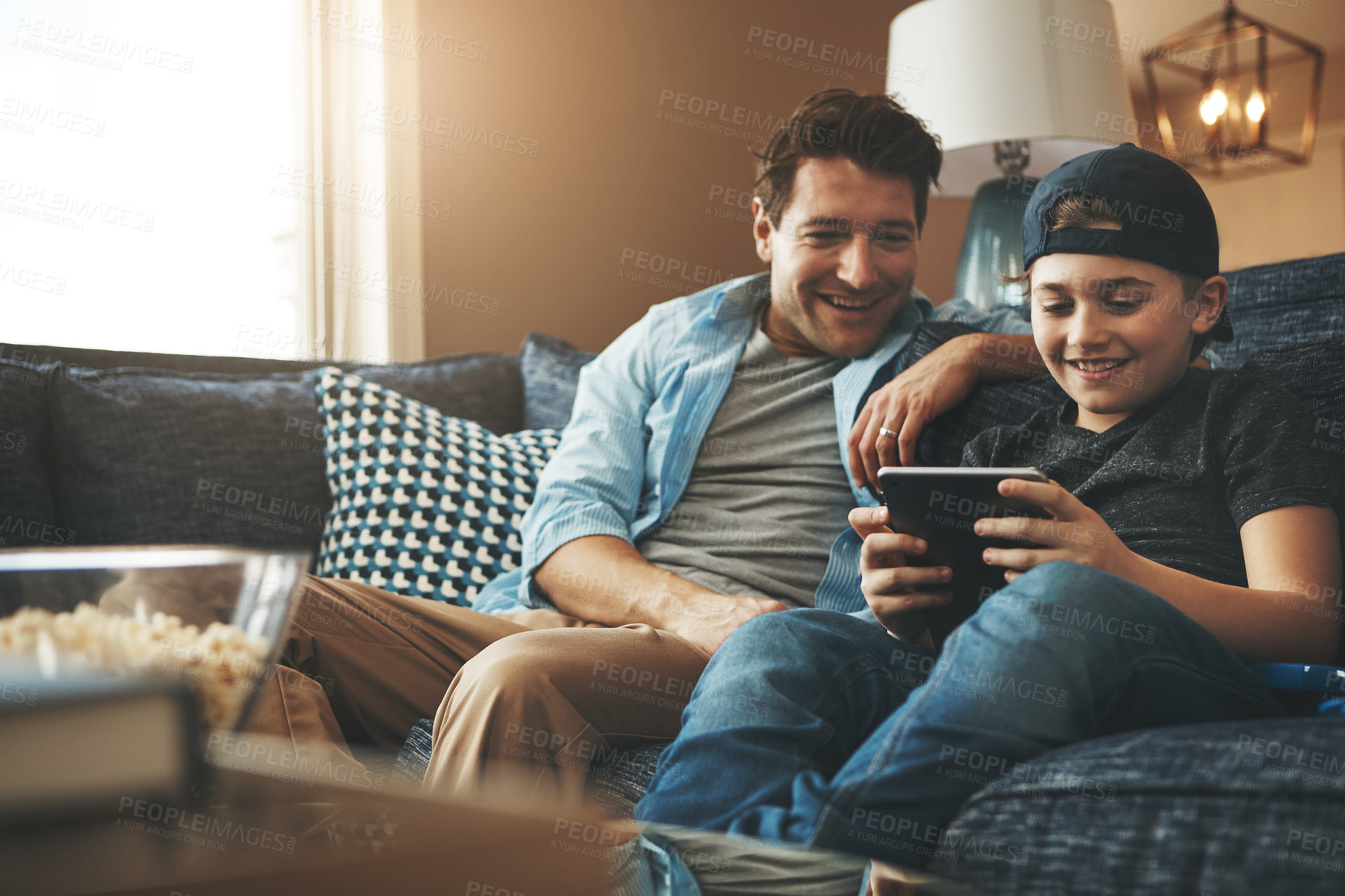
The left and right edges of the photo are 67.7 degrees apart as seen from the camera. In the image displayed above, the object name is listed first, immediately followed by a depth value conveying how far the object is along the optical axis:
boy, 0.74
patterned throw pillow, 1.50
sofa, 0.59
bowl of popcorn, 0.52
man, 1.03
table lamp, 1.94
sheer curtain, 2.21
